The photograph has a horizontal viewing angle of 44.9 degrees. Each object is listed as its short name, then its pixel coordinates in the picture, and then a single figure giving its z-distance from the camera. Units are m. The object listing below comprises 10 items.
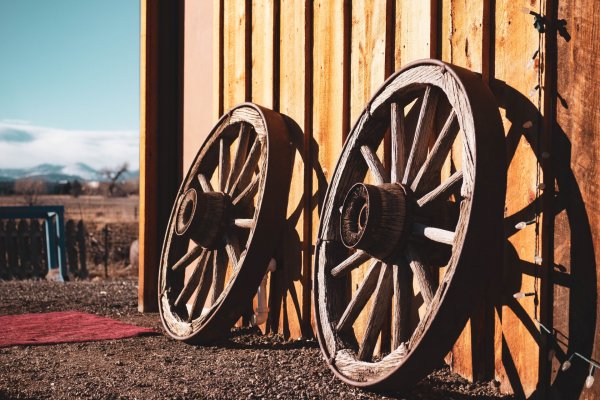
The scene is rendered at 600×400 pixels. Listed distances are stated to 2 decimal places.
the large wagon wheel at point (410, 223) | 2.68
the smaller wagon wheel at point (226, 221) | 4.22
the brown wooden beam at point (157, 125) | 6.46
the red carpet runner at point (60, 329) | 4.71
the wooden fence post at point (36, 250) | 11.12
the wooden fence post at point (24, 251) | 11.08
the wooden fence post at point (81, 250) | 11.41
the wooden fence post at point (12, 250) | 11.05
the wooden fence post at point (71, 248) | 11.51
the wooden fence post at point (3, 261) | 11.00
